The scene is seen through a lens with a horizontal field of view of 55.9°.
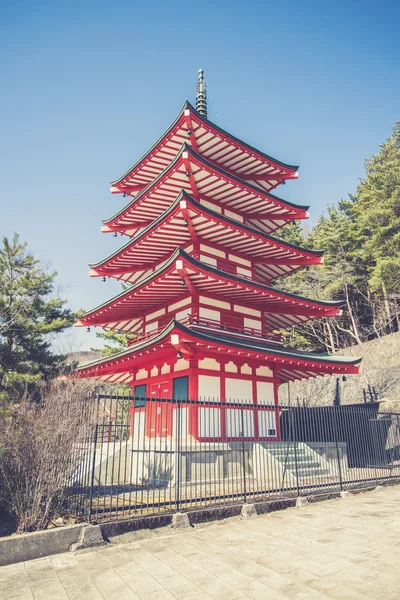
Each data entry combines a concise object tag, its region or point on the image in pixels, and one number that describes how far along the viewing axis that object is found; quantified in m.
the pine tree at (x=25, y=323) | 17.30
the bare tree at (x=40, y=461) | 7.00
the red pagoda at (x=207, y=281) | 14.39
